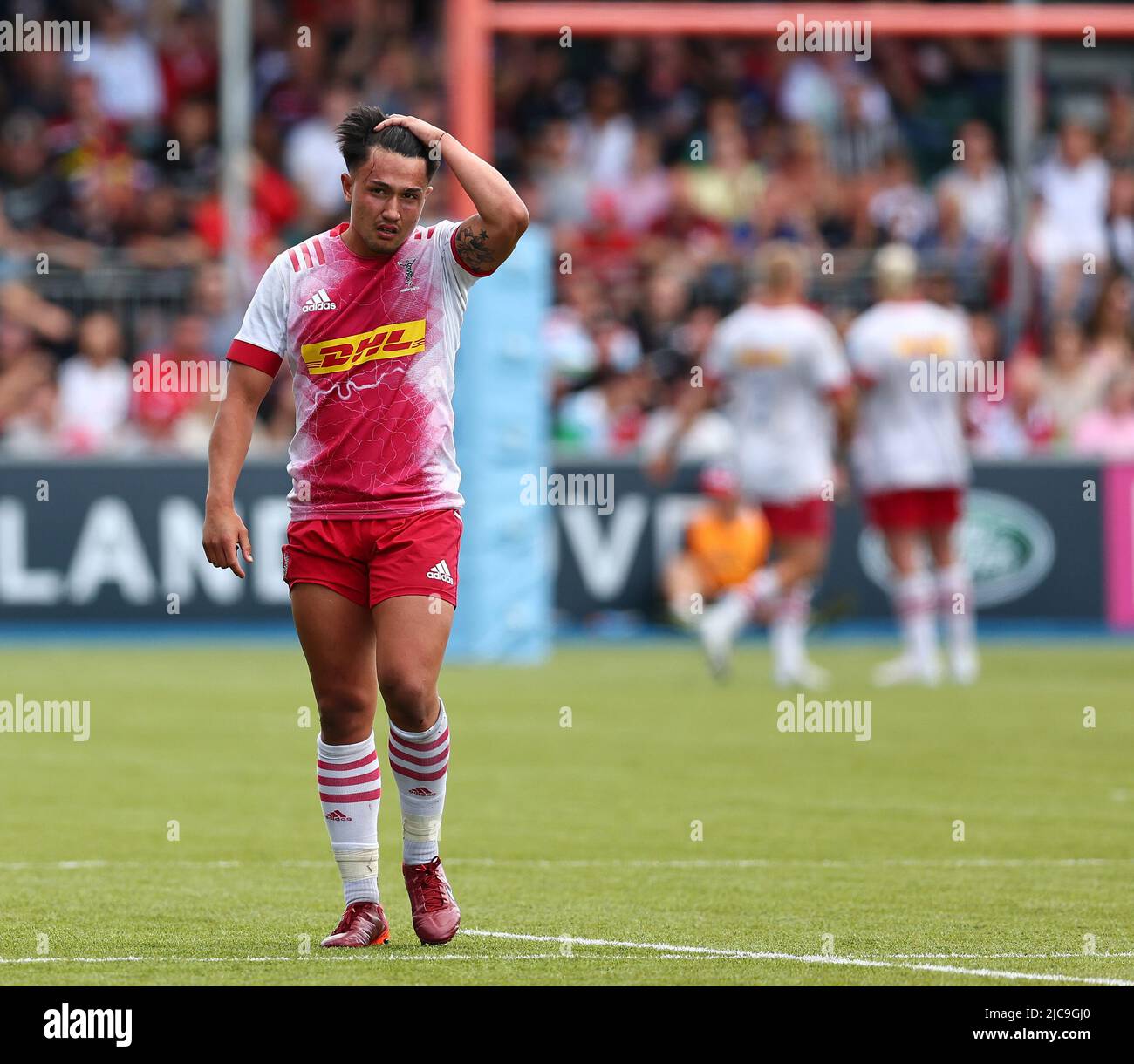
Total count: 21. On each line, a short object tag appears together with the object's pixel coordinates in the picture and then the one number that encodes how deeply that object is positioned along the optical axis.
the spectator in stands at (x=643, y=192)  23.14
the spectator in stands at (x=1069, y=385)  21.25
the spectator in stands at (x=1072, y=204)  22.36
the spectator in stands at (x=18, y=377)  20.14
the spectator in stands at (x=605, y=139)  23.34
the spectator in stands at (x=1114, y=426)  20.94
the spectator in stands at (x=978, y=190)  22.72
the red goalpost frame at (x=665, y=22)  17.20
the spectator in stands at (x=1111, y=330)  21.23
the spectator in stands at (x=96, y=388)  20.27
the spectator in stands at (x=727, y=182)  22.86
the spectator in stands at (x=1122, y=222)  22.16
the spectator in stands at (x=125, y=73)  22.67
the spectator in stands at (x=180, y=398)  20.02
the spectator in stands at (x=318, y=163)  22.22
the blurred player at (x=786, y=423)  15.67
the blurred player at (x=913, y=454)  16.22
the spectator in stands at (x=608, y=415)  20.86
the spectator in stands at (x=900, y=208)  22.48
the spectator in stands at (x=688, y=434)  20.39
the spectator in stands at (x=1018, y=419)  21.30
